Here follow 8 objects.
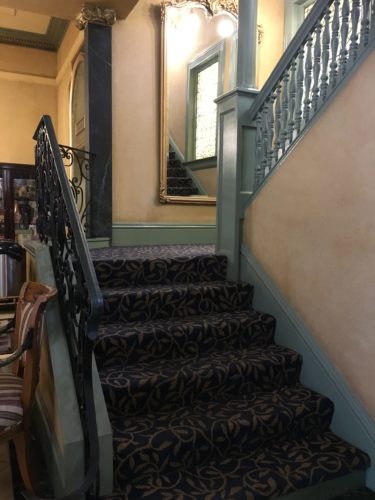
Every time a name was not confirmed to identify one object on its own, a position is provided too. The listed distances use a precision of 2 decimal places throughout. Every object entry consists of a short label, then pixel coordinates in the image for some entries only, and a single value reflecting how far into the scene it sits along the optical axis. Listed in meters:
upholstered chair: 1.73
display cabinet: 6.17
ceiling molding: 5.81
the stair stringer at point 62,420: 1.65
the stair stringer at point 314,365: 2.03
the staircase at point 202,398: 1.78
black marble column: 3.92
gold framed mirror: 4.43
